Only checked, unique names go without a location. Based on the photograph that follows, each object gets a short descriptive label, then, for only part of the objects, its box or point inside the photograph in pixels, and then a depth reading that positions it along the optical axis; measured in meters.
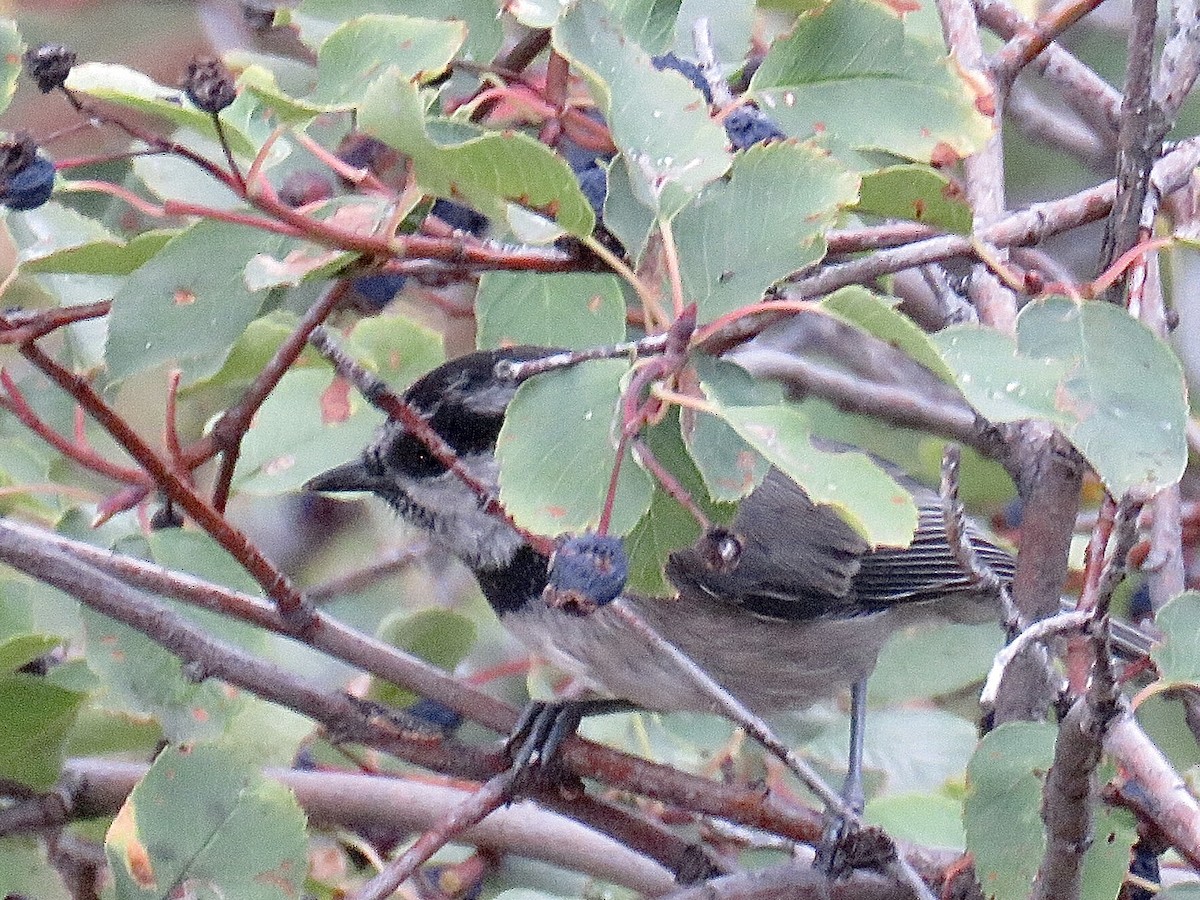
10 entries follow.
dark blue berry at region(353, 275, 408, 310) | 5.80
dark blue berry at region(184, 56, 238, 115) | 3.36
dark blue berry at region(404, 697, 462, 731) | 6.46
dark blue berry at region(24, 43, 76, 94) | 3.39
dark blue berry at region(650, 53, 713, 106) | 4.19
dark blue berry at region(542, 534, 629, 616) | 3.33
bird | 6.53
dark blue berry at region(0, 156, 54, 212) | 3.69
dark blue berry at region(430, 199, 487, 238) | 5.27
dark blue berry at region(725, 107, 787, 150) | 4.18
